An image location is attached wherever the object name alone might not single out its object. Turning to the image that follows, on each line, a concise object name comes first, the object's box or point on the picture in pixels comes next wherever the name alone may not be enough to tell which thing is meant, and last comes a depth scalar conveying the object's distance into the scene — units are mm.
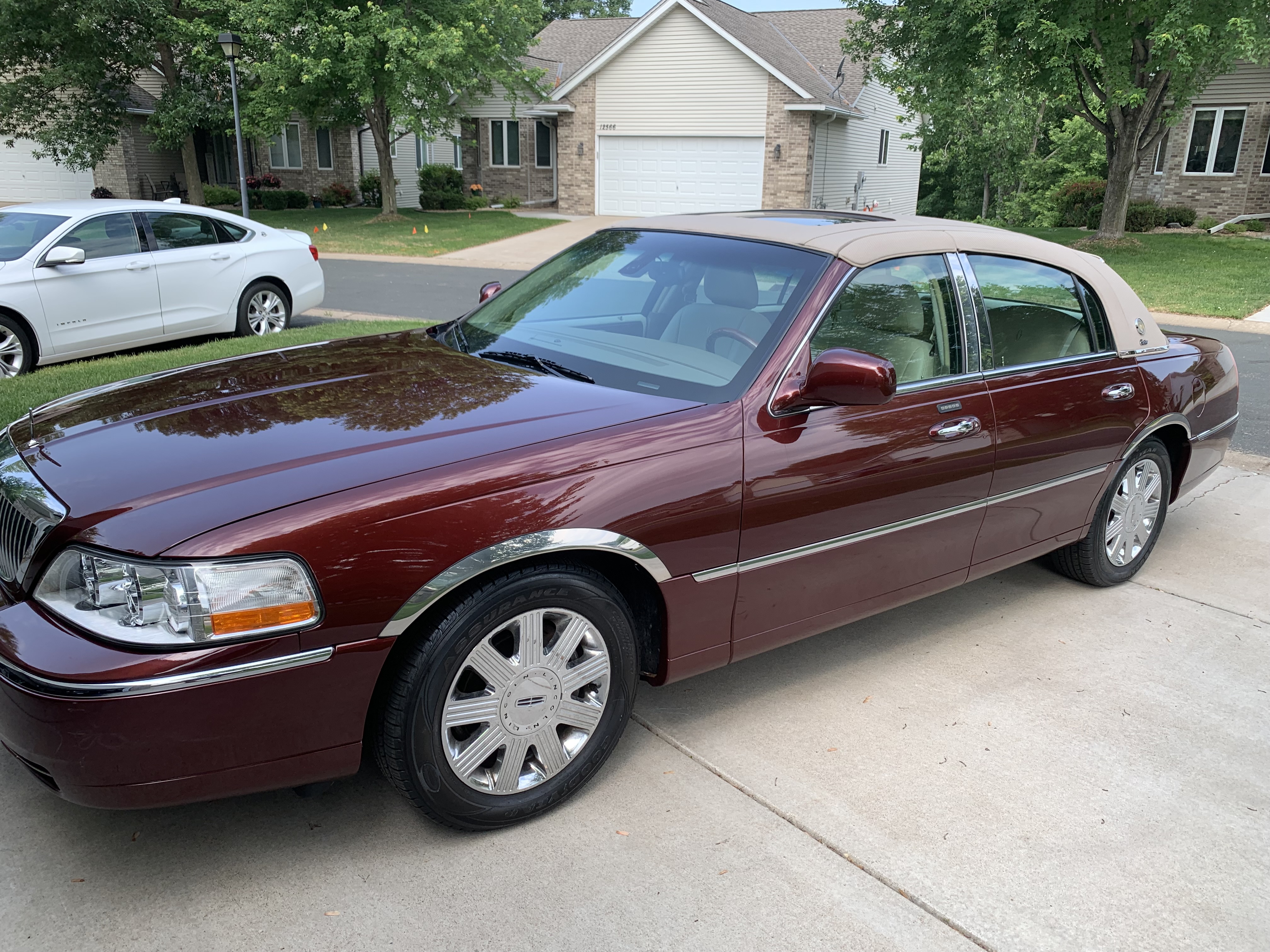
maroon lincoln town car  2305
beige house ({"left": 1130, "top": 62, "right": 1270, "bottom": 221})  26609
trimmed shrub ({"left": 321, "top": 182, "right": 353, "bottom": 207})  33250
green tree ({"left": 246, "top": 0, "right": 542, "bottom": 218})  22547
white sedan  8148
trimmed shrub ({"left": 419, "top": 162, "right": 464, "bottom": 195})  32250
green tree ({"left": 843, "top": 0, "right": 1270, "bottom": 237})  15773
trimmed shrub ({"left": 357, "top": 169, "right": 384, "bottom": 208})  33062
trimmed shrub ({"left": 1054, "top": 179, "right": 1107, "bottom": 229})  29000
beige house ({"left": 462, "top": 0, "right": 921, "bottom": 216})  27656
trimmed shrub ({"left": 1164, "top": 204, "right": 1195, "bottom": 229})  26609
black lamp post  18094
